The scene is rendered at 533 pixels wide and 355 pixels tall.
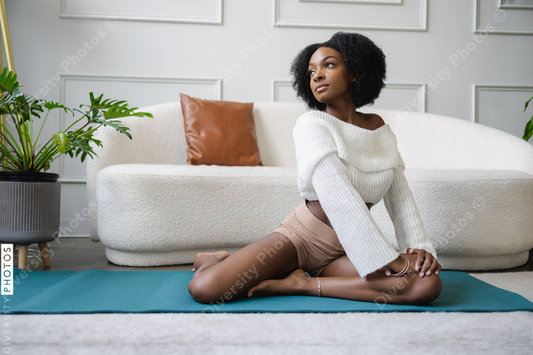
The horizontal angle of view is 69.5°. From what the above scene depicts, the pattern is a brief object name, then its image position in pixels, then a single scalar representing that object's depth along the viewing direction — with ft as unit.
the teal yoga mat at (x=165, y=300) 3.36
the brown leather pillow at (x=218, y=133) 6.88
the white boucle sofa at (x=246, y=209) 5.20
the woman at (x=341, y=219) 3.27
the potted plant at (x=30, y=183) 4.84
